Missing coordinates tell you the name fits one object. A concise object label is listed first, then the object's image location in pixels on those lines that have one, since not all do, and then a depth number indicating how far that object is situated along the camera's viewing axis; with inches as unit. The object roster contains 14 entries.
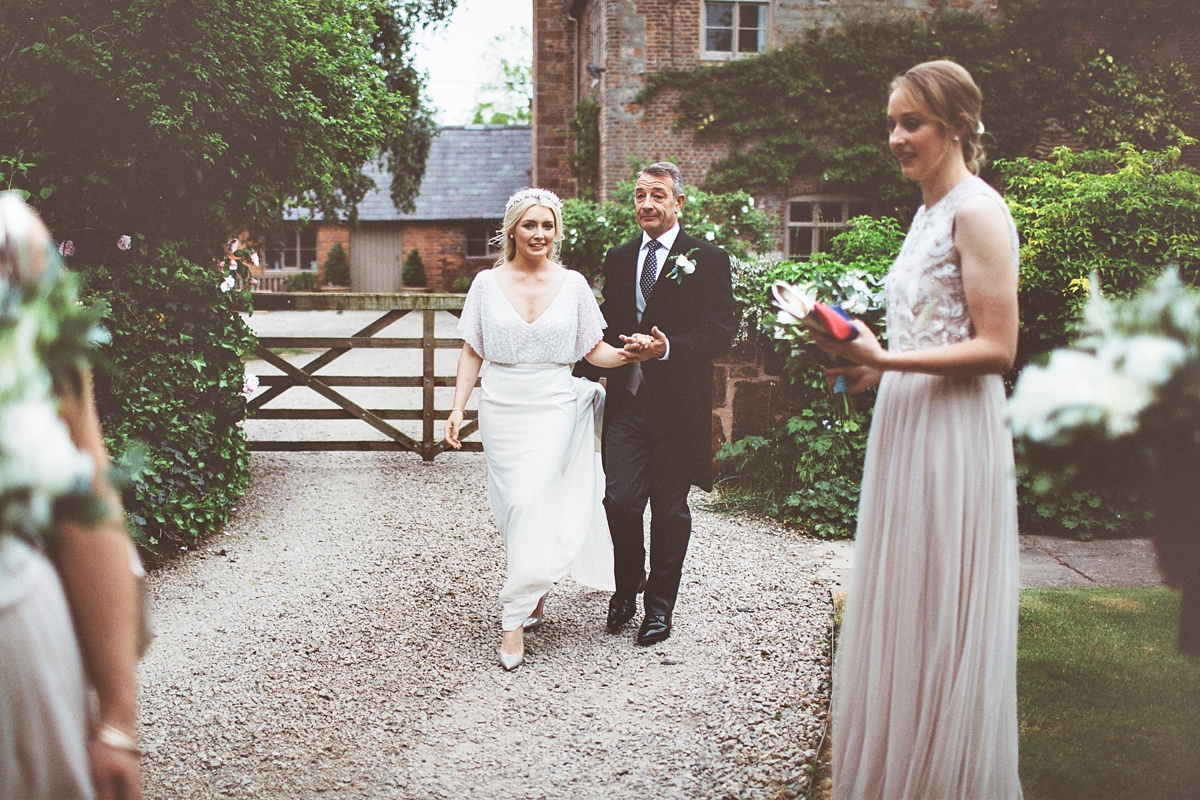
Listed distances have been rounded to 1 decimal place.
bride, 181.2
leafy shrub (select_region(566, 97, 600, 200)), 775.7
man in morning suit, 192.9
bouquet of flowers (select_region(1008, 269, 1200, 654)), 65.9
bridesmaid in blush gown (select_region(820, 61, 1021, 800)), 100.2
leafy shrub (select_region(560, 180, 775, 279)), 462.0
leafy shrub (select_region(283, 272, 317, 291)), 1433.3
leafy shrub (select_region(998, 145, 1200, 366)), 261.9
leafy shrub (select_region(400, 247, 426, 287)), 1422.2
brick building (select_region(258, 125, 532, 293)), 1418.6
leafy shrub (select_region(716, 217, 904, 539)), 275.7
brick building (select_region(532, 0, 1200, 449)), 716.0
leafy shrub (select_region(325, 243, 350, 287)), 1449.3
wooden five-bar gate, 356.8
